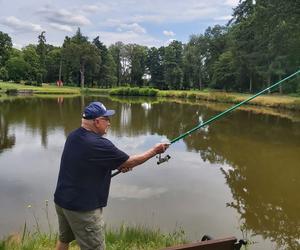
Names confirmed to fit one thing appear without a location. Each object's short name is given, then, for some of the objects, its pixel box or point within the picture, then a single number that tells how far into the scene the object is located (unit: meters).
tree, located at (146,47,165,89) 63.14
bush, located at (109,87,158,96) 46.38
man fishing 2.59
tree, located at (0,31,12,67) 49.10
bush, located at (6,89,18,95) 42.80
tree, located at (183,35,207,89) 54.40
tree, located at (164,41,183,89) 58.28
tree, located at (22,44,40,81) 56.43
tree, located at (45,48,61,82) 62.09
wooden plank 2.42
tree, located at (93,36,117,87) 61.78
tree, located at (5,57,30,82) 54.57
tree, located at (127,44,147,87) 64.33
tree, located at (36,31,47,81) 59.55
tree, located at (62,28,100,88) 56.67
